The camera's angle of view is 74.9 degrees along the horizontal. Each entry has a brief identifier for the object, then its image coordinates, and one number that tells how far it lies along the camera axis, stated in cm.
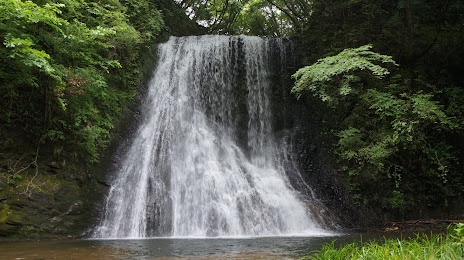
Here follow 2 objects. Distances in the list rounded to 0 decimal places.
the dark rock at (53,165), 809
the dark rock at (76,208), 784
